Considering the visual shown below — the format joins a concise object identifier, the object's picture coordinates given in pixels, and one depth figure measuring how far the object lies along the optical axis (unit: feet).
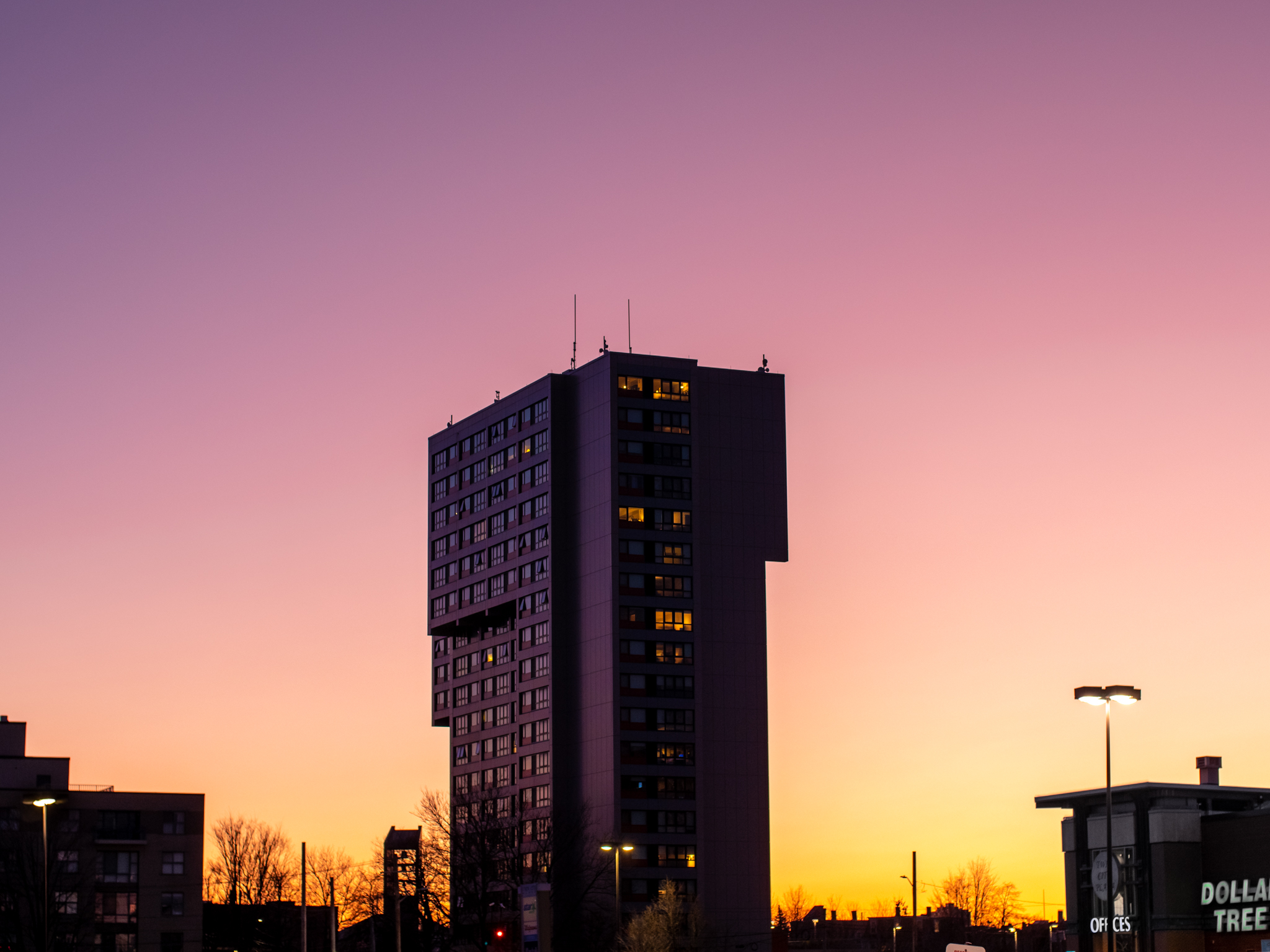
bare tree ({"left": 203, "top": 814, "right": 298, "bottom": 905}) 650.02
